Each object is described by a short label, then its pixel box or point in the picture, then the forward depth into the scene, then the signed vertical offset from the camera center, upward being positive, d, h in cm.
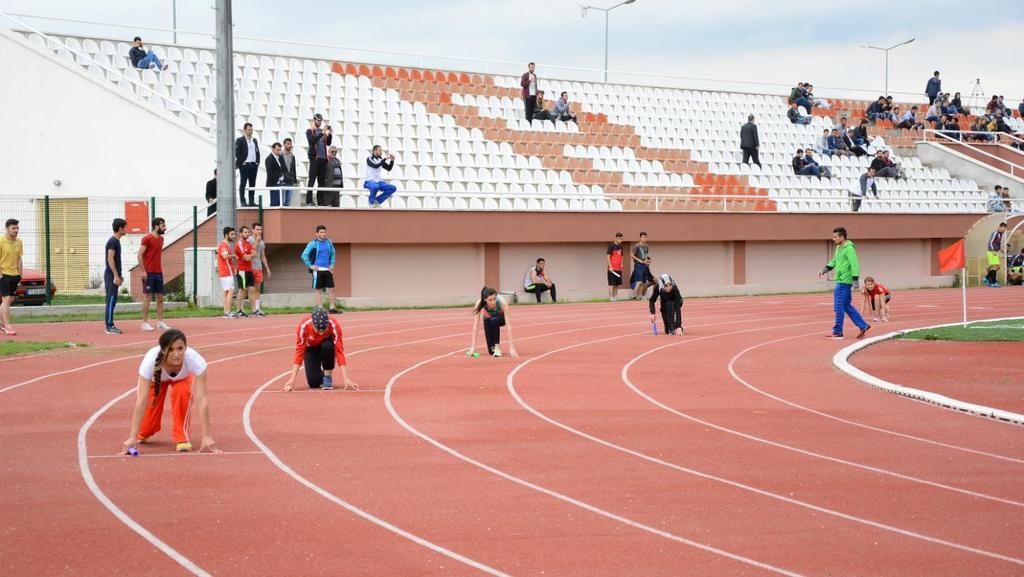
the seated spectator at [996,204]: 3822 +125
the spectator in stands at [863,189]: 3541 +167
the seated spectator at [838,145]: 3966 +328
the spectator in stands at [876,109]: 4362 +490
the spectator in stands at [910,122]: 4342 +441
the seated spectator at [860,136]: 4050 +363
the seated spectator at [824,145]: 3947 +328
